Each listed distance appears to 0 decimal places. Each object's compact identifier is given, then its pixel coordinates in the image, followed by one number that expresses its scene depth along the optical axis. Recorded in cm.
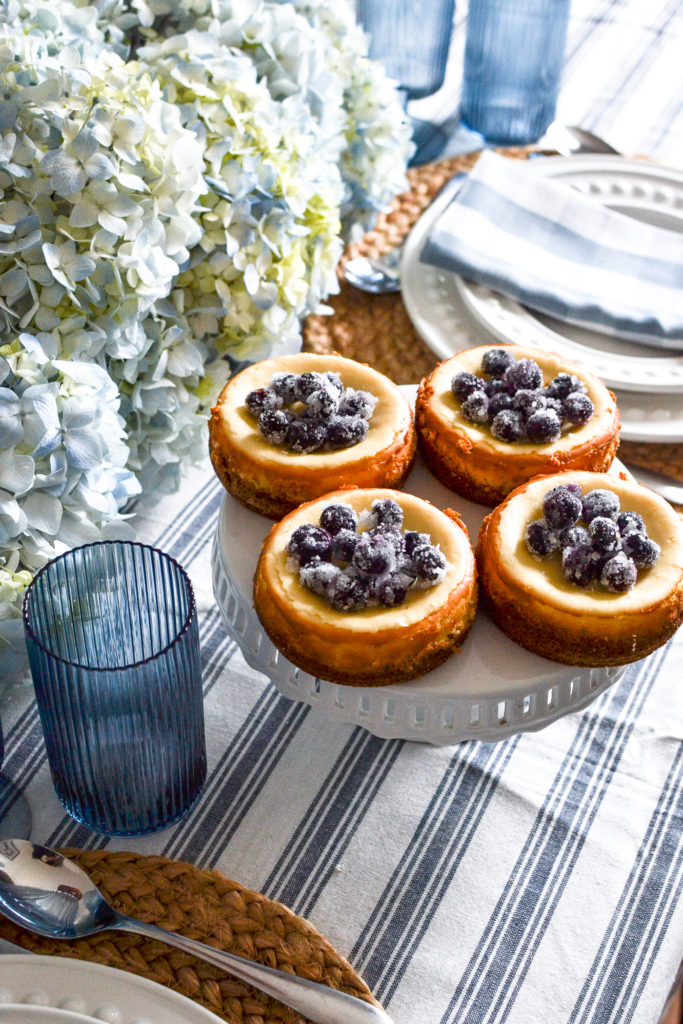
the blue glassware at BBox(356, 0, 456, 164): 140
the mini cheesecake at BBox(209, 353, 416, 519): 83
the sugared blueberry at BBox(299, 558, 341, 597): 74
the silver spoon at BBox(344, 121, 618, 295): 125
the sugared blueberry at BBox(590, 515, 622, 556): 76
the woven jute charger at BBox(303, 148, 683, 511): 117
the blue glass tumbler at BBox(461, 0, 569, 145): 135
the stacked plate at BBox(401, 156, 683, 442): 108
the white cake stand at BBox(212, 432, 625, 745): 75
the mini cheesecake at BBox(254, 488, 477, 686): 72
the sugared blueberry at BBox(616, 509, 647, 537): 78
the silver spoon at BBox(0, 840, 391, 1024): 69
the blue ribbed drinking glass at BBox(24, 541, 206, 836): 71
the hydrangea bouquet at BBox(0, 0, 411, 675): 82
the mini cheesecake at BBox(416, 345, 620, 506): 85
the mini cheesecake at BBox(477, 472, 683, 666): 74
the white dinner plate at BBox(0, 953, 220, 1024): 67
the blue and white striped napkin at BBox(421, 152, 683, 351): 116
